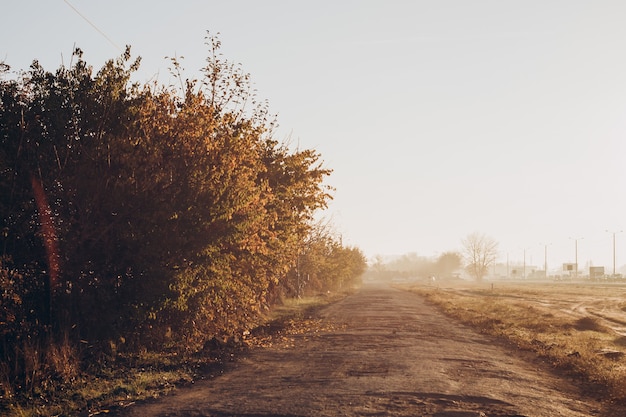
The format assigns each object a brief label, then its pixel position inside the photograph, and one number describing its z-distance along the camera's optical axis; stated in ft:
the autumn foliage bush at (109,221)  42.04
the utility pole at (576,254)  424.95
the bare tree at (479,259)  513.04
